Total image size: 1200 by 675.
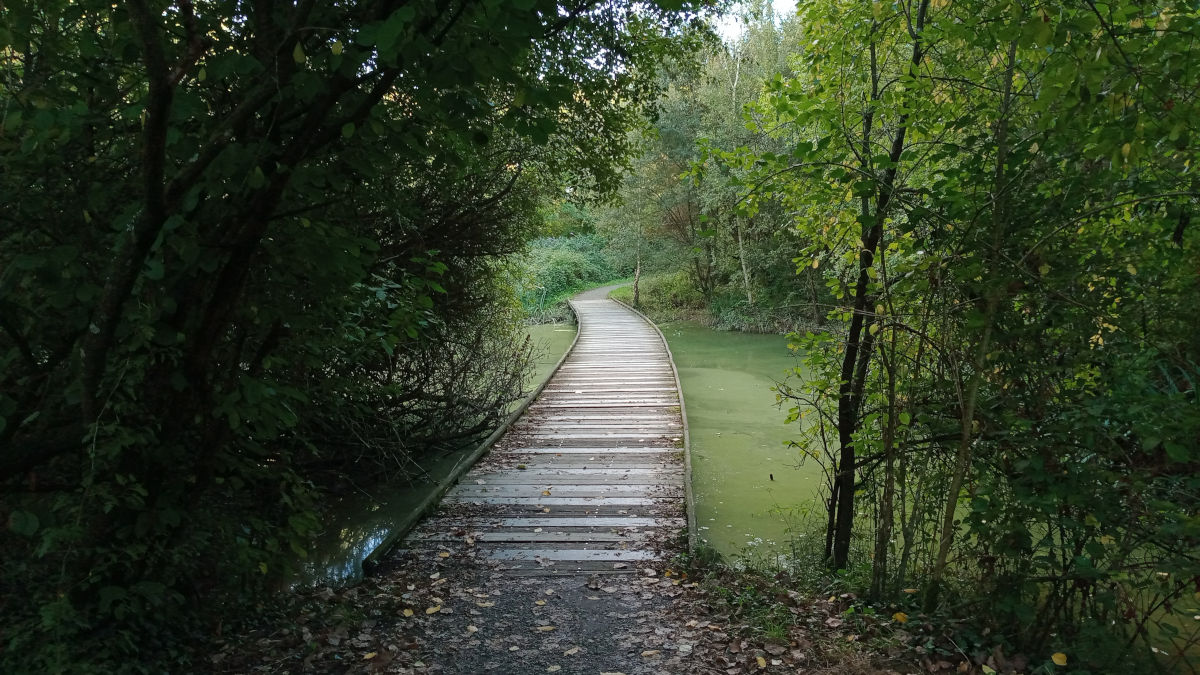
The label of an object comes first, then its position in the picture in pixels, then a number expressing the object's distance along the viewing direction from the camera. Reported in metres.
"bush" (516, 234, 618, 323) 27.35
